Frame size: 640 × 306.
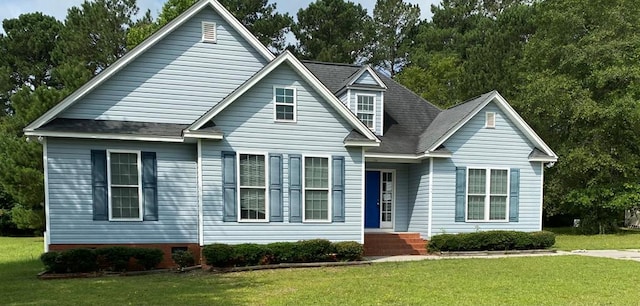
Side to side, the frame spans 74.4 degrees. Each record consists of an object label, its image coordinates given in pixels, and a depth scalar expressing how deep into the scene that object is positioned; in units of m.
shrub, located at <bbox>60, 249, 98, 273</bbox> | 10.02
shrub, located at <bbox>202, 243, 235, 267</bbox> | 10.53
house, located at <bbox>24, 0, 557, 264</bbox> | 11.12
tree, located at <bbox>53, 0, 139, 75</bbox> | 27.84
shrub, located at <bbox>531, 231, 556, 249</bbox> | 13.68
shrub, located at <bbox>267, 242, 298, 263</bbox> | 11.10
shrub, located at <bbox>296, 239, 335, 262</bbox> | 11.30
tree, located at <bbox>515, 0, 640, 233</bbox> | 19.72
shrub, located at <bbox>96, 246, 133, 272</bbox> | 10.32
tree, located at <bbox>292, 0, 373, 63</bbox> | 33.81
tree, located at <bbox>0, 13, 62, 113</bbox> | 38.12
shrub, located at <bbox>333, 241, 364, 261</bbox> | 11.59
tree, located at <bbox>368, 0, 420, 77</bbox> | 38.09
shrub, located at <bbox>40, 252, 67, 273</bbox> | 9.84
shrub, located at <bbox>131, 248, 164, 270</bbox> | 10.61
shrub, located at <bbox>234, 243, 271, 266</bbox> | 10.77
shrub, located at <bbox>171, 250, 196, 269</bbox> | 10.73
